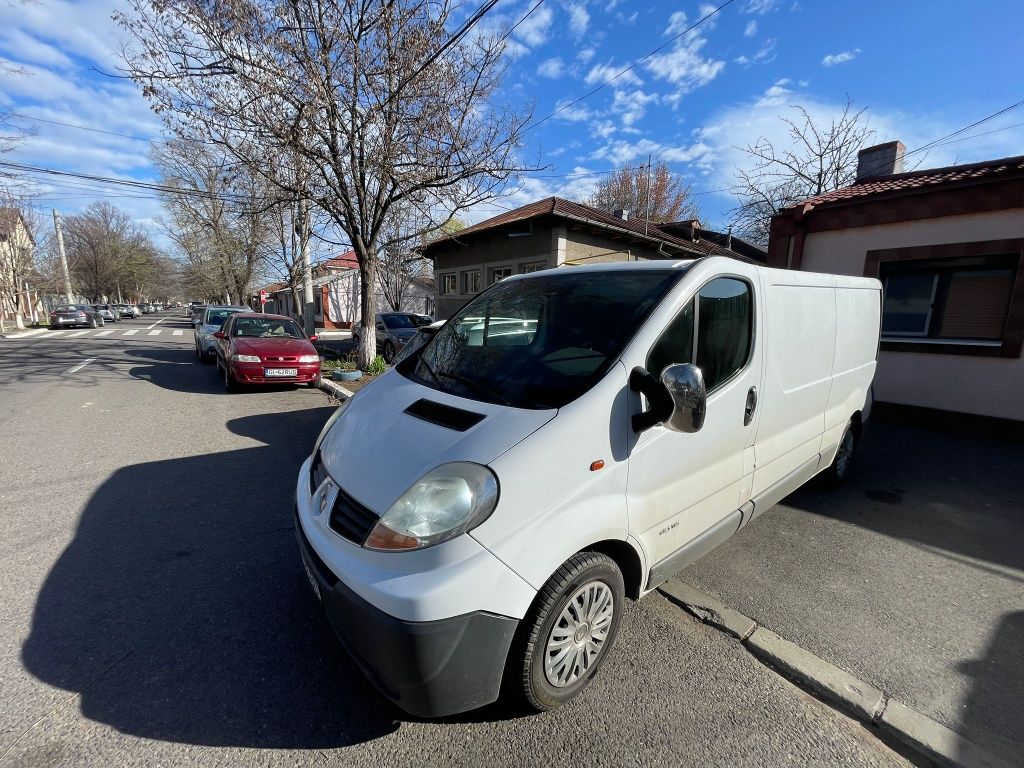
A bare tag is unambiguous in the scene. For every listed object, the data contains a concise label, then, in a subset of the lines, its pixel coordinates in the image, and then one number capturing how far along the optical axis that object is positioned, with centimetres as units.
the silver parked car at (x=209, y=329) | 1230
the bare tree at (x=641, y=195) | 3325
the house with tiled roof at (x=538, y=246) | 1238
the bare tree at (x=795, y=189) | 1741
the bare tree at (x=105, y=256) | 5119
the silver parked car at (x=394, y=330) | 1417
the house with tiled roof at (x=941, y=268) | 646
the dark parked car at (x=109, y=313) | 3947
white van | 163
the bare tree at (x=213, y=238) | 2446
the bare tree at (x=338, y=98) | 748
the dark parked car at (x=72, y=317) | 2780
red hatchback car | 815
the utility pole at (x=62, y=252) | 3422
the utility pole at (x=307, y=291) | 1532
